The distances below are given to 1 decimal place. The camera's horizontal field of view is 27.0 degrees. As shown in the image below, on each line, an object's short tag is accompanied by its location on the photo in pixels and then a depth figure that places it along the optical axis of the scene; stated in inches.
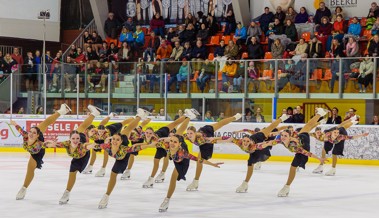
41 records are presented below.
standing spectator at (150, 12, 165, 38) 1250.2
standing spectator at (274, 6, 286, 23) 1114.7
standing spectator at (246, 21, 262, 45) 1122.7
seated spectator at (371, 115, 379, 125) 893.8
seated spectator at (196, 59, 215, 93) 983.0
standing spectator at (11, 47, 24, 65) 1162.6
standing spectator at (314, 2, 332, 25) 1095.0
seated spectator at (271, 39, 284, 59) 1047.6
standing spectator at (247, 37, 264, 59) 1045.6
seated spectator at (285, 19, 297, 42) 1080.8
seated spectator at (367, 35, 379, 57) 950.4
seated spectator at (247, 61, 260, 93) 952.3
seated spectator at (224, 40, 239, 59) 1077.1
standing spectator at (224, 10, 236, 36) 1178.0
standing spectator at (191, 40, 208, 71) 1103.3
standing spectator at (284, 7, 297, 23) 1135.8
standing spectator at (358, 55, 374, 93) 893.2
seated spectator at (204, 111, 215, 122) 953.8
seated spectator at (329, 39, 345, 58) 991.0
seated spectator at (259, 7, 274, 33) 1135.6
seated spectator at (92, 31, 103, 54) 1228.7
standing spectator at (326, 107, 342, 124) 915.4
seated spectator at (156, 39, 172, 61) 1154.7
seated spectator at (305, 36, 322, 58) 992.7
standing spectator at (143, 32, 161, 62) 1158.3
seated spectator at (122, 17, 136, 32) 1270.9
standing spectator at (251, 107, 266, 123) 924.0
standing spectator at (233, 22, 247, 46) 1123.9
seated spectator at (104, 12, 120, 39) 1304.1
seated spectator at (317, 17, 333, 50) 1052.5
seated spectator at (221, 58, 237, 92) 970.1
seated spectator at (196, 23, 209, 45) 1141.1
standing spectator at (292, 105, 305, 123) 929.5
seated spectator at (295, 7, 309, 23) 1130.3
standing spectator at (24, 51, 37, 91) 1011.9
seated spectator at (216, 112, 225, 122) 949.2
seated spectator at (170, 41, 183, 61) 1118.4
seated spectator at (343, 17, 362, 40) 1035.3
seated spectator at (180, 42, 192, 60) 1108.5
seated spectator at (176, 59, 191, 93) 989.1
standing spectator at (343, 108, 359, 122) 866.3
